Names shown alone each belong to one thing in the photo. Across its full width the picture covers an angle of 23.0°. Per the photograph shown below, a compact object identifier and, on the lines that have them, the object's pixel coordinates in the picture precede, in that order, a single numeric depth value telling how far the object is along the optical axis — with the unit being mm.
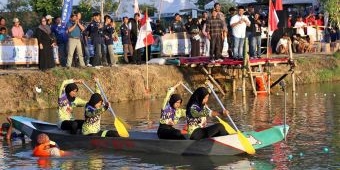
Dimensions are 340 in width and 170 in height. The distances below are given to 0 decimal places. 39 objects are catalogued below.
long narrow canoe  15305
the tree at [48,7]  42562
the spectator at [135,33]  28516
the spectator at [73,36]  25062
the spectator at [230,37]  27205
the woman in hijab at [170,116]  15906
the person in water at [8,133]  18328
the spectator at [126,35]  28047
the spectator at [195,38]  29047
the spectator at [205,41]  29281
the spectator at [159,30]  30270
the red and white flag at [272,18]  28236
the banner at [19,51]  25719
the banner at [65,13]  25717
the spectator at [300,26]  36500
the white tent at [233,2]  43584
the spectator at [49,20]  25969
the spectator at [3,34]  25486
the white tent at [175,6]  43719
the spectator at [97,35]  26188
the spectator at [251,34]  27438
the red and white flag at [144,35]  26812
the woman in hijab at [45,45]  24703
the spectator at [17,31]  25859
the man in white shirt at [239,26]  26328
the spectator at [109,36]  26781
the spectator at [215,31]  26828
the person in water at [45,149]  16109
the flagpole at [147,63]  26612
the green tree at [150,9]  45281
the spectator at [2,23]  25800
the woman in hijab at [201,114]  15398
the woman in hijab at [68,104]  17203
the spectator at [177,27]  30438
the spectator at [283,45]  34512
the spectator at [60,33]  25375
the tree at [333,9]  37156
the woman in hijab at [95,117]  16328
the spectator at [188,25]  30164
